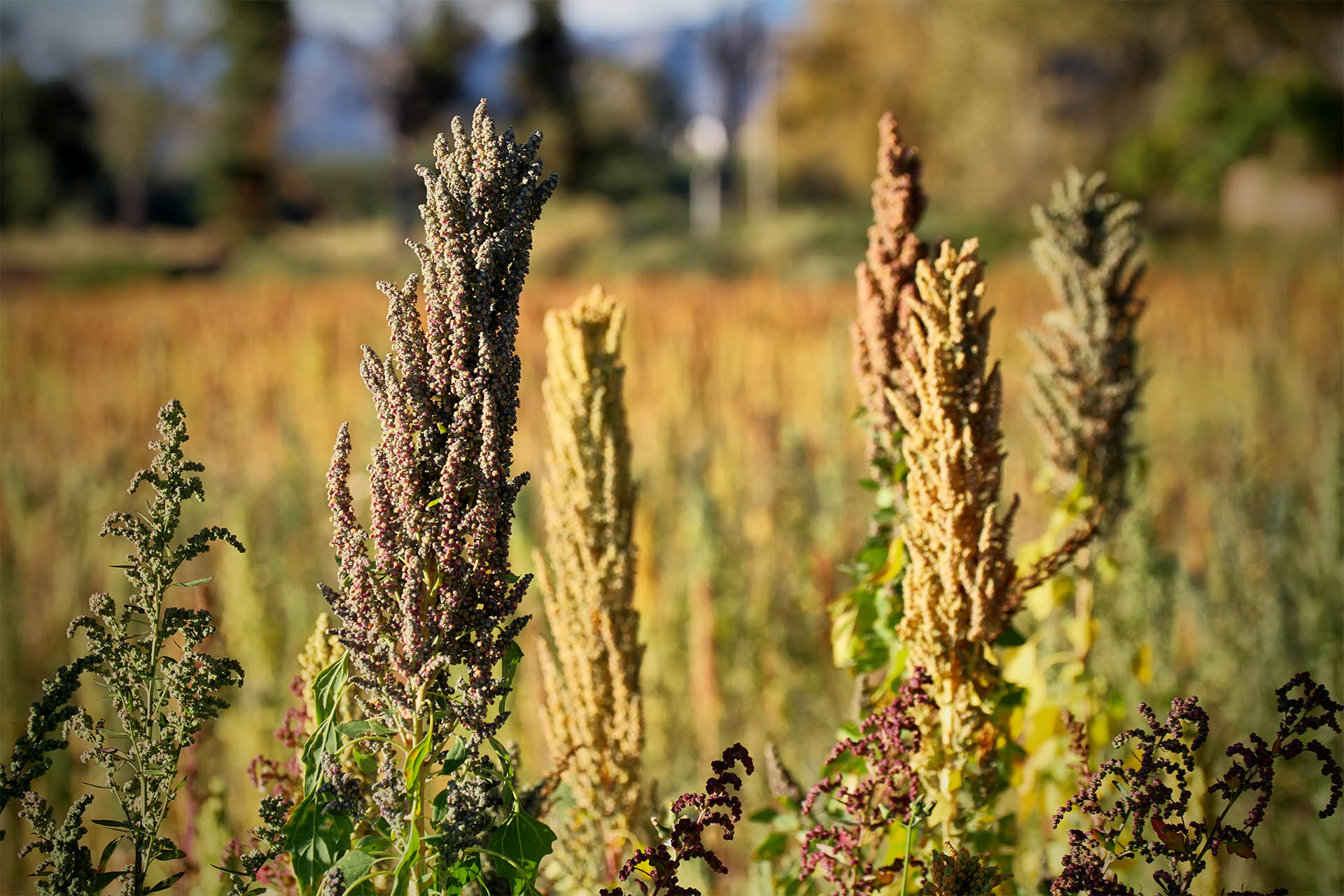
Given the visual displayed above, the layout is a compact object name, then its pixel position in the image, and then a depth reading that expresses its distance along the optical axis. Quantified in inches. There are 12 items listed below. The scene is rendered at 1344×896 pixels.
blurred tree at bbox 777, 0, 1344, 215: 1048.6
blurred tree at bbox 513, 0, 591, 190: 1756.5
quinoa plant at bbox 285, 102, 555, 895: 107.0
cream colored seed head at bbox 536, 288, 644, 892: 118.6
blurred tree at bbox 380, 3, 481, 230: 1508.2
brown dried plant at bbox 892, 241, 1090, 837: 113.0
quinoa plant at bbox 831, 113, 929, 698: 118.7
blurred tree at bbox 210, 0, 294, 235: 1618.0
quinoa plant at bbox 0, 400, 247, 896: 106.9
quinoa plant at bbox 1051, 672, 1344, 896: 106.6
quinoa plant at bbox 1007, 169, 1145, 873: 125.4
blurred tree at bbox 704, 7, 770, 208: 1730.2
